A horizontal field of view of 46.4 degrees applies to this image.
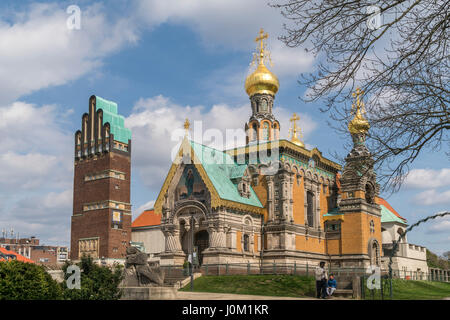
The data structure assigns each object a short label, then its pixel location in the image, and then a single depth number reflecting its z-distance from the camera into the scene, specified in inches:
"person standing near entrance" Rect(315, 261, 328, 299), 891.4
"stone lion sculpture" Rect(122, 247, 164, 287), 787.4
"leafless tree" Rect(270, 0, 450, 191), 433.4
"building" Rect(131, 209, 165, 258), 2608.5
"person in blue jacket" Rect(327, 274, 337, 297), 901.8
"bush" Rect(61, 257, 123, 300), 587.3
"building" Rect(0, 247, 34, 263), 2169.8
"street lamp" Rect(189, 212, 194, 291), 1400.7
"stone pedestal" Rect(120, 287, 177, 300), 741.3
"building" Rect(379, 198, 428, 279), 2023.9
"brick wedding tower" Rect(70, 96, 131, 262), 2687.0
